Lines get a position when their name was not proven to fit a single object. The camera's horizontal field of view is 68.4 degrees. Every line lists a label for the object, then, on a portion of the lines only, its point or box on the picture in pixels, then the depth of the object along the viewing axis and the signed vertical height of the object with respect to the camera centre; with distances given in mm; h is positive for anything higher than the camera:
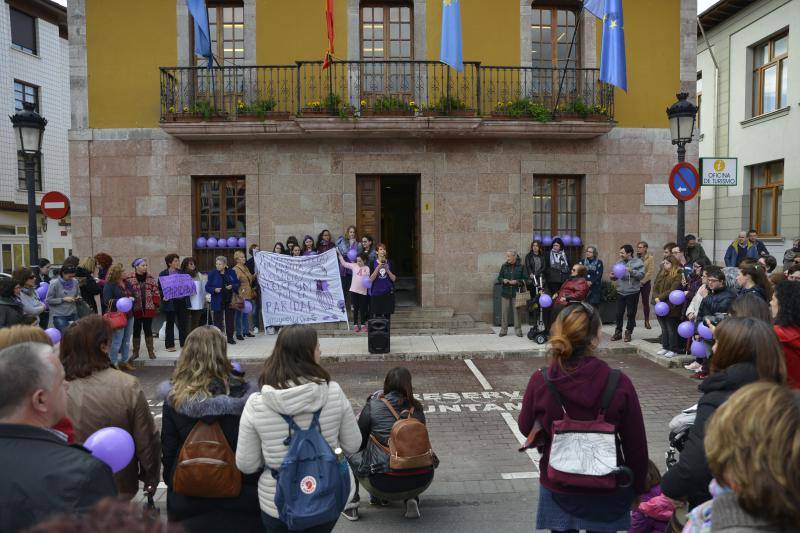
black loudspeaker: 11328 -2160
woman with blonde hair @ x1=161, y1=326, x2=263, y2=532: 3113 -1017
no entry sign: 11828 +391
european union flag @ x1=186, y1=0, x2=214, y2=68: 13227 +4464
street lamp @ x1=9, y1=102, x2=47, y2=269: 11406 +1621
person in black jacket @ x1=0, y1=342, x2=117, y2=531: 1711 -705
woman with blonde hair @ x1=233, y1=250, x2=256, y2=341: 12633 -1376
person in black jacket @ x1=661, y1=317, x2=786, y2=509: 2854 -731
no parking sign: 11070 +772
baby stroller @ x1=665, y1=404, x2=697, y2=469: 3428 -1201
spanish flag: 13664 +4703
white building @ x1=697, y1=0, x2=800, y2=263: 20219 +4058
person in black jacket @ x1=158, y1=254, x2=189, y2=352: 11438 -1701
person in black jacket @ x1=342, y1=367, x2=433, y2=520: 4445 -1693
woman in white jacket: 2926 -934
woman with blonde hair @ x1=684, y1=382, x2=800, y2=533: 1613 -669
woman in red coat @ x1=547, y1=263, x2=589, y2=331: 10641 -1206
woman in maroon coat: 2943 -962
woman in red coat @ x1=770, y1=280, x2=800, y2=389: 4277 -751
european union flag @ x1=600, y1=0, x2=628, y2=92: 13188 +3857
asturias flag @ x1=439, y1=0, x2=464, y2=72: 13383 +4270
